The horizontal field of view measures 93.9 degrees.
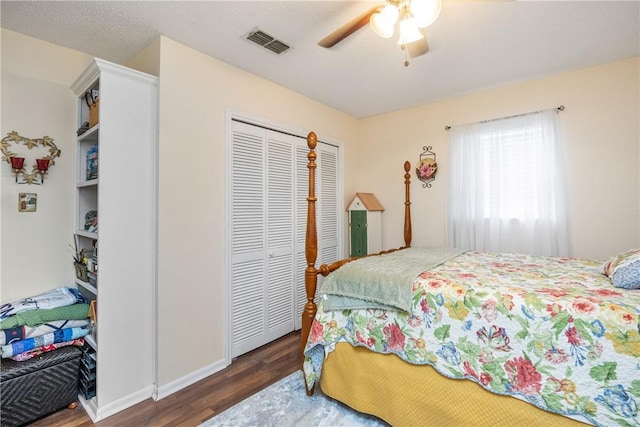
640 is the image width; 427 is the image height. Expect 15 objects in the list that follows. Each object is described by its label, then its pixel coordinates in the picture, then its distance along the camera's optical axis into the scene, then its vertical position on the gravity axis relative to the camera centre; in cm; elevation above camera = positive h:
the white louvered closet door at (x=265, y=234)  258 -14
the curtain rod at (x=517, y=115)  265 +96
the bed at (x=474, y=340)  124 -62
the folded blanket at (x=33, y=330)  174 -67
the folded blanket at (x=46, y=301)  186 -53
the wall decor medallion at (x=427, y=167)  336 +57
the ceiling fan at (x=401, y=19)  140 +98
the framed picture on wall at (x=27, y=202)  204 +14
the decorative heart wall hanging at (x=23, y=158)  198 +44
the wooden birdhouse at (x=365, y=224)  361 -8
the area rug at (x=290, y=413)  177 -121
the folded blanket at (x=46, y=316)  177 -59
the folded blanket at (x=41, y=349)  176 -80
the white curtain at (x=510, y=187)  267 +28
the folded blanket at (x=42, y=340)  173 -73
